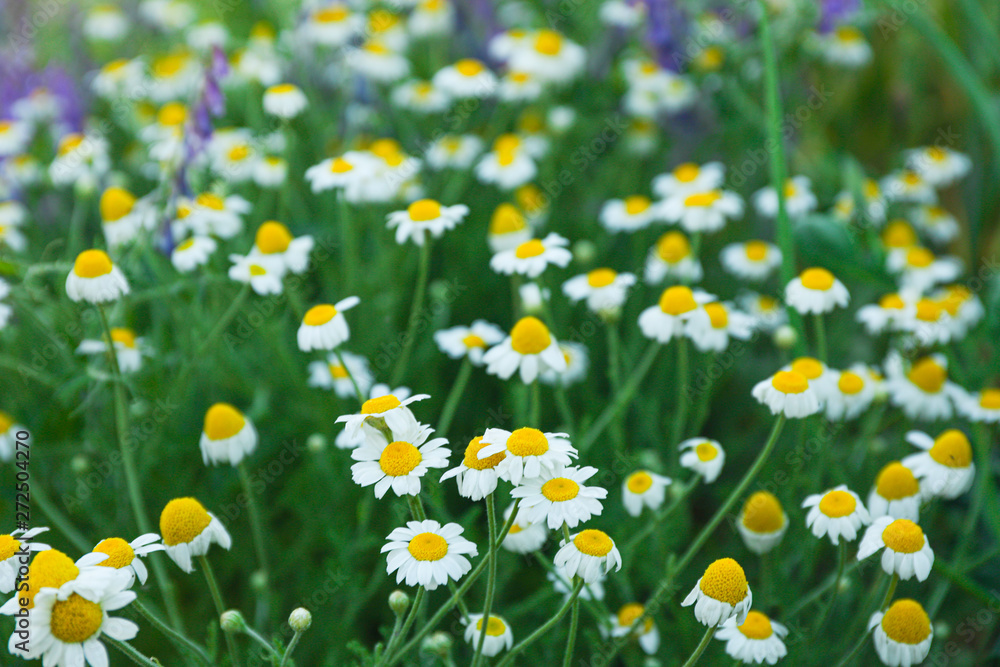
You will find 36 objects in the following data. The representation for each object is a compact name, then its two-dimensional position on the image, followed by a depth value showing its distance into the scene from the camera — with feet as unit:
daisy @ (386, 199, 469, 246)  2.38
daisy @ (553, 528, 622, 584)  2.01
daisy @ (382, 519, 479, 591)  2.02
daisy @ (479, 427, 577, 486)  2.01
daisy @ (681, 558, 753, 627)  2.01
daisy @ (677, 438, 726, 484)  2.25
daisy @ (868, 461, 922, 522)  2.20
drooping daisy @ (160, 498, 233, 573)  2.08
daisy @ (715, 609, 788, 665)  2.10
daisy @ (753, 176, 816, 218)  2.82
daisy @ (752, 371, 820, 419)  2.17
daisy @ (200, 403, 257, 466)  2.25
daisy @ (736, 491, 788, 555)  2.24
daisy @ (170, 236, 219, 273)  2.41
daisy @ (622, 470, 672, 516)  2.24
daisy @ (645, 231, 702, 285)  2.59
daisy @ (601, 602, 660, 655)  2.20
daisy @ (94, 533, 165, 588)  1.99
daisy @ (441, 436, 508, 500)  2.03
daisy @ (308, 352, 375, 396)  2.40
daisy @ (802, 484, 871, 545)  2.12
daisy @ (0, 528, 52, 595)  1.99
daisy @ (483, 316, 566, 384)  2.24
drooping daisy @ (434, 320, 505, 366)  2.39
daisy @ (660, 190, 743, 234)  2.57
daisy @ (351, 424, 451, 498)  2.04
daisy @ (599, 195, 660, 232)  2.69
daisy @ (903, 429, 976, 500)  2.23
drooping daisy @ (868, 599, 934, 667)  2.09
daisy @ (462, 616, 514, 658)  2.12
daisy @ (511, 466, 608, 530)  2.01
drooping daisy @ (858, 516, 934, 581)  2.07
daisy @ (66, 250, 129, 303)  2.23
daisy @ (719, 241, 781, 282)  2.75
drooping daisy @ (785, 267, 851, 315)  2.37
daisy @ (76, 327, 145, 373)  2.40
